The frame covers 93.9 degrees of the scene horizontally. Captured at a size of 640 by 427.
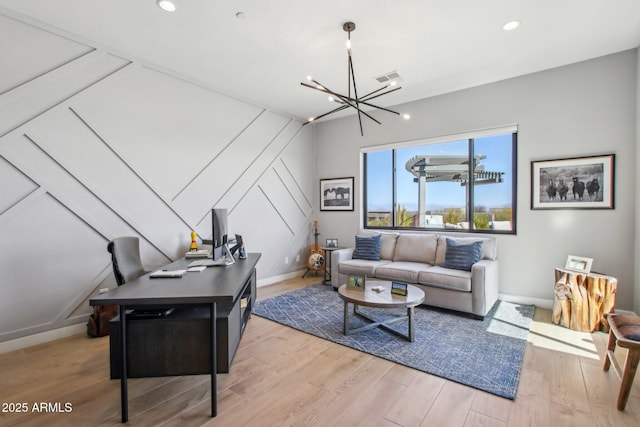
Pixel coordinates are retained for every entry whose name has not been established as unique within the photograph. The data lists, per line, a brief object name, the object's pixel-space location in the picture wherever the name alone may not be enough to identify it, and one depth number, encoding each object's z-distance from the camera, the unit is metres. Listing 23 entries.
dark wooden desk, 1.71
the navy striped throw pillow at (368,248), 4.62
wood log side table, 3.00
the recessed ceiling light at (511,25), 2.81
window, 4.20
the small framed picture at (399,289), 2.93
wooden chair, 1.81
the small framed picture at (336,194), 5.64
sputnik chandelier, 2.85
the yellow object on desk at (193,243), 3.77
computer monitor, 2.61
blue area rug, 2.31
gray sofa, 3.42
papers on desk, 2.28
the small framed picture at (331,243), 5.37
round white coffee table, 2.75
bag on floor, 2.97
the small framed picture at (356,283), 3.16
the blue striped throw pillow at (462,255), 3.72
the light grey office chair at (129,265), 1.98
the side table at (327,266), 5.10
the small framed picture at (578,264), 3.31
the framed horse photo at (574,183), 3.43
